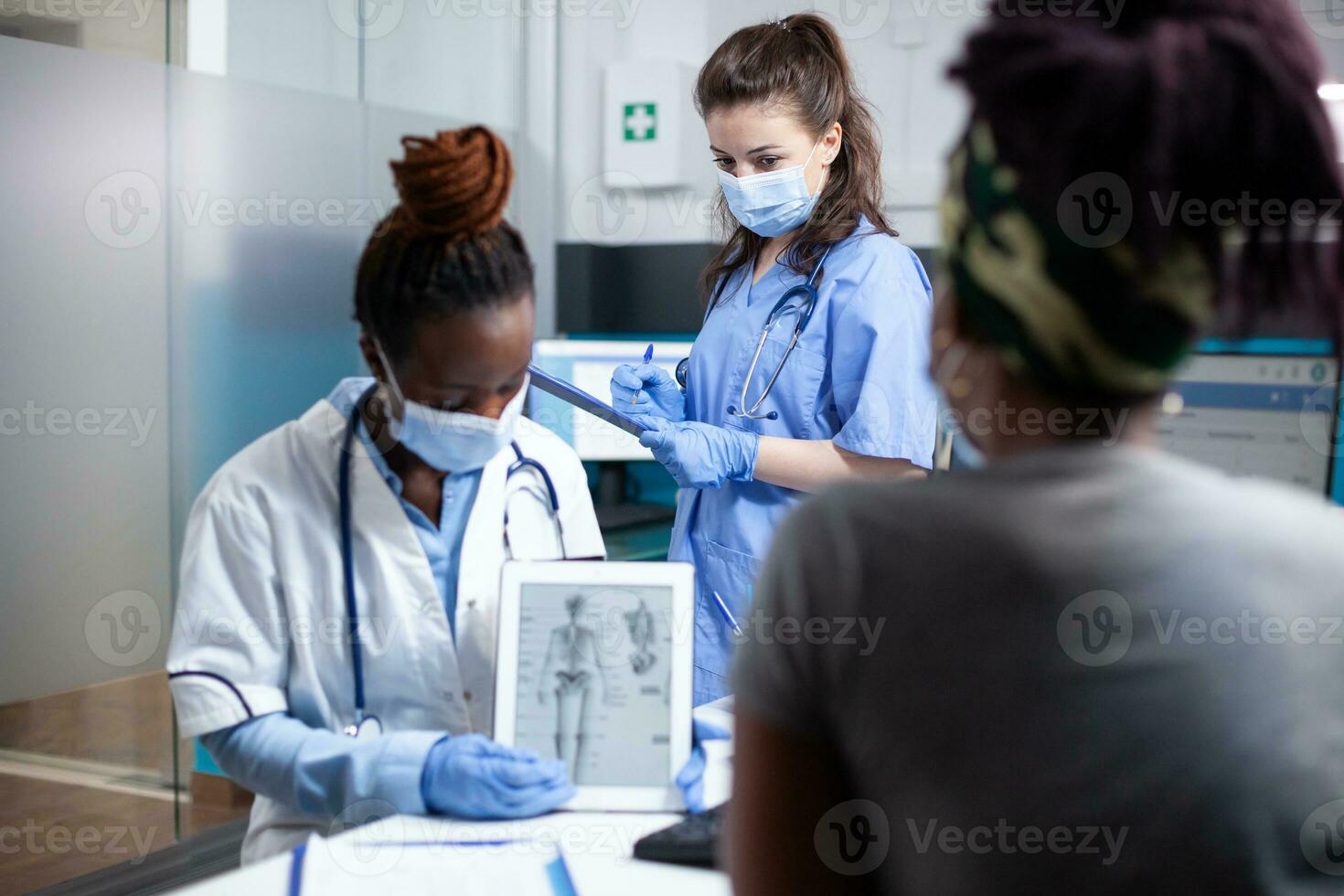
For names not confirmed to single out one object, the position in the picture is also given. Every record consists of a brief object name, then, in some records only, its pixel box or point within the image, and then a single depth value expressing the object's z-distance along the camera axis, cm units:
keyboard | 109
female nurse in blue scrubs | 170
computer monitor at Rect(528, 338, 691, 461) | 304
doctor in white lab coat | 102
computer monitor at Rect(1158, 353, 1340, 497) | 237
